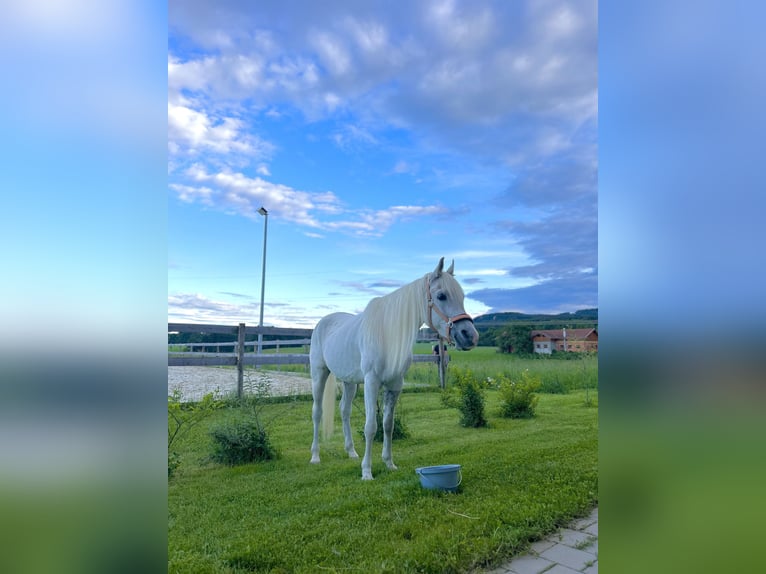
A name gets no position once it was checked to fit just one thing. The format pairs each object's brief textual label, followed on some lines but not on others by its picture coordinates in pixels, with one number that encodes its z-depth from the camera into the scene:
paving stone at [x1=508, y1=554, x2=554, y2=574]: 2.23
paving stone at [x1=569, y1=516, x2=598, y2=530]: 2.78
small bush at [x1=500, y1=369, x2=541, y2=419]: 6.92
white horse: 3.56
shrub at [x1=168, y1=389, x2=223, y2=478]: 3.91
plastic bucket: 3.34
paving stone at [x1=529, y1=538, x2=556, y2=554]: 2.47
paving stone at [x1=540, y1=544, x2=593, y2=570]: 2.29
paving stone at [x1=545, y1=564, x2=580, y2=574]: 2.20
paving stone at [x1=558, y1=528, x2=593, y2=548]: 2.55
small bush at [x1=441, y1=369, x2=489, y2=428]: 6.32
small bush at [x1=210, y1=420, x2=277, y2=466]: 4.38
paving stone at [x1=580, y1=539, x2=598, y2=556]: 2.44
